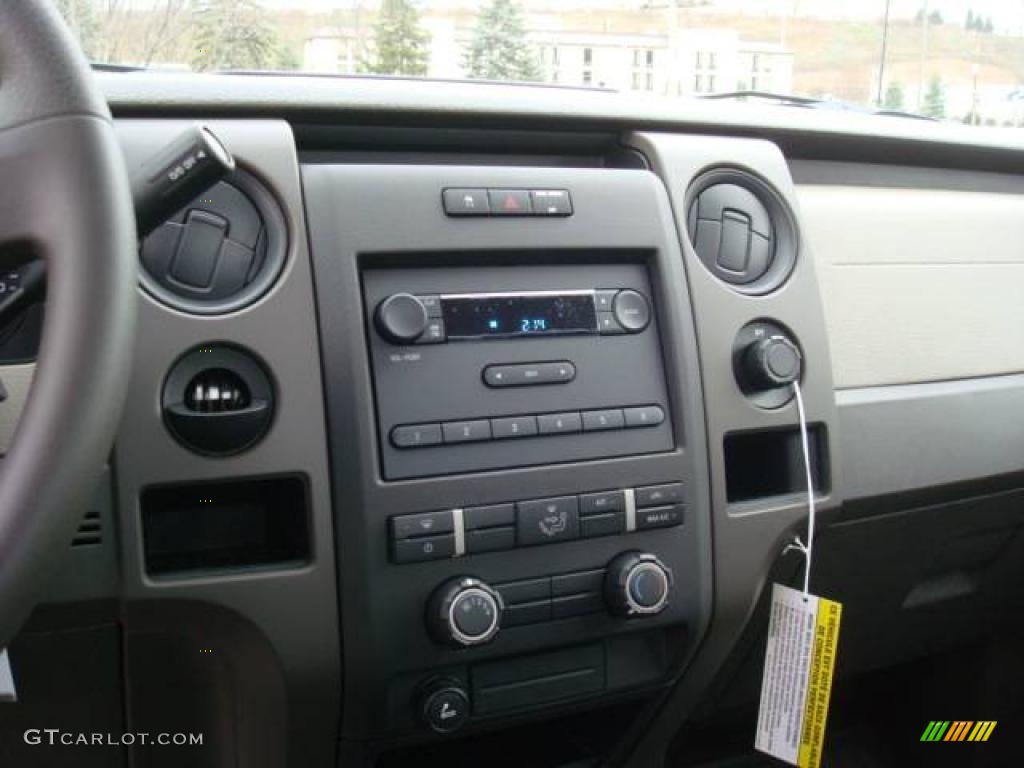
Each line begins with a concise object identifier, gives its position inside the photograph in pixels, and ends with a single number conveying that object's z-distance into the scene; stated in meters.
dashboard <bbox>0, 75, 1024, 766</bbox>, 1.01
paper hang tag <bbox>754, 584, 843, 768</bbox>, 1.21
